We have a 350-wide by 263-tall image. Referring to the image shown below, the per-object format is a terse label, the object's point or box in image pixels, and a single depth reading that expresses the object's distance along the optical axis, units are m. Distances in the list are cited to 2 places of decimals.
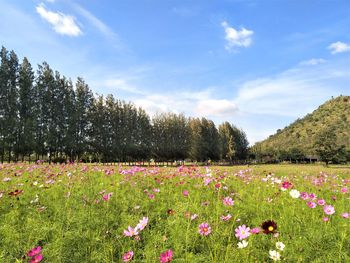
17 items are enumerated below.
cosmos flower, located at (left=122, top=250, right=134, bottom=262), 2.01
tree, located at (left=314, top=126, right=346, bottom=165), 55.72
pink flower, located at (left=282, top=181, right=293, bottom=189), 2.71
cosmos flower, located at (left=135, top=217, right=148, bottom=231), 2.09
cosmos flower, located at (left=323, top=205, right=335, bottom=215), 2.98
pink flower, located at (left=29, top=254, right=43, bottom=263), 1.92
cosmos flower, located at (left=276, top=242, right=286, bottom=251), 2.14
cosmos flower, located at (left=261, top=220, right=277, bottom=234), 2.01
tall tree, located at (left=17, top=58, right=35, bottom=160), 35.94
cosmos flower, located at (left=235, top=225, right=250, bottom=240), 2.27
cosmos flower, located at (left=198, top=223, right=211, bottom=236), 2.39
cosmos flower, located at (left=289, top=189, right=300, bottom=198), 2.63
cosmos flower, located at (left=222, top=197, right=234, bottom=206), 2.92
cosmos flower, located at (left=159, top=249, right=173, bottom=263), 1.80
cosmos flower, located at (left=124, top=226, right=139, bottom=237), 2.13
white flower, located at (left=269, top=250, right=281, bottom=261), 2.00
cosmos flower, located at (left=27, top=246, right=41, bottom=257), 1.98
